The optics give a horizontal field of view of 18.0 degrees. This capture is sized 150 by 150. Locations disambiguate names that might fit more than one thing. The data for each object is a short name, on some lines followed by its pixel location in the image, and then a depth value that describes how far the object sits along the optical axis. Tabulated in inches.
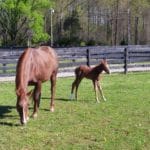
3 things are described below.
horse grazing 349.1
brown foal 486.6
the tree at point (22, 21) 2273.6
